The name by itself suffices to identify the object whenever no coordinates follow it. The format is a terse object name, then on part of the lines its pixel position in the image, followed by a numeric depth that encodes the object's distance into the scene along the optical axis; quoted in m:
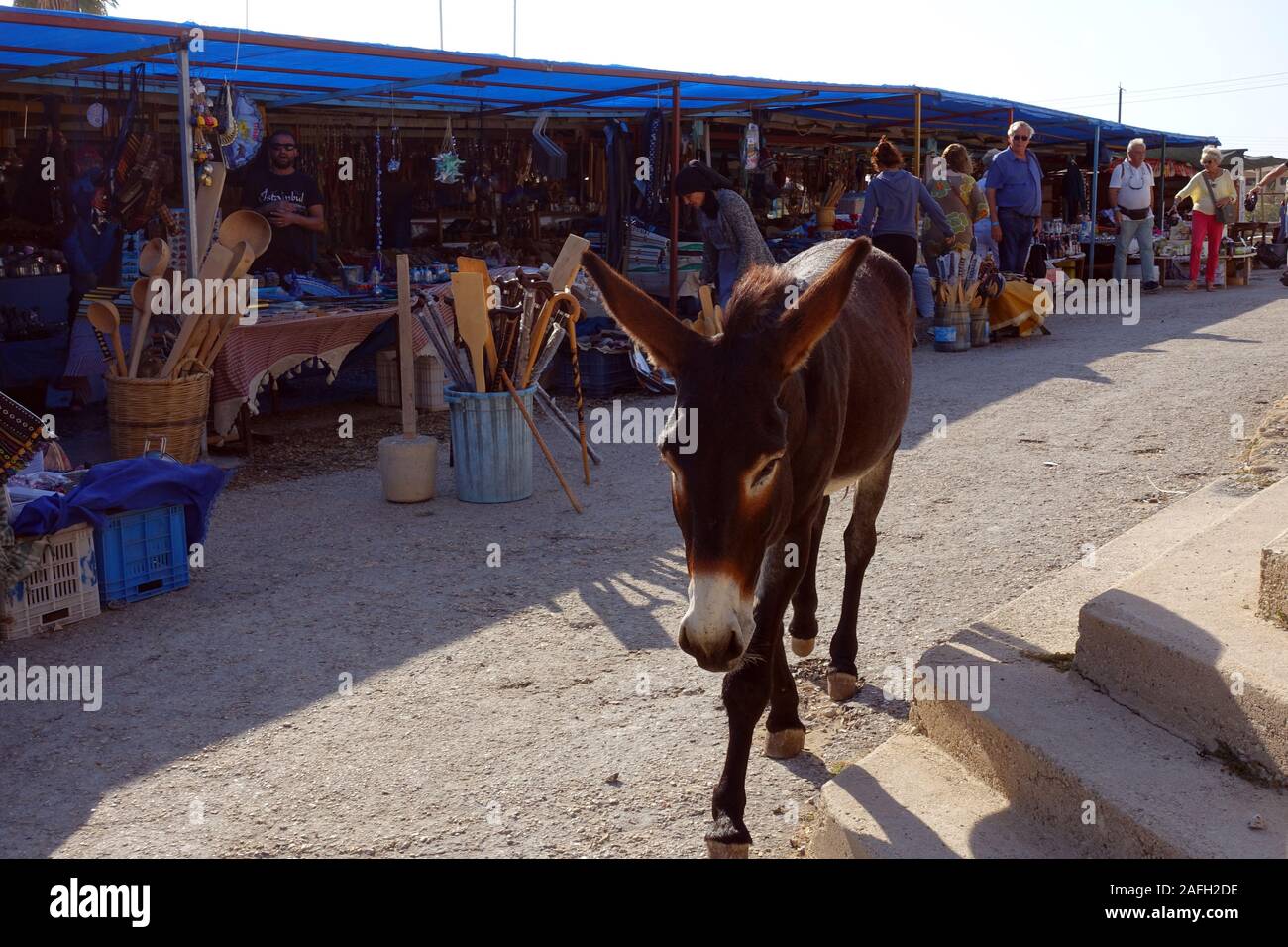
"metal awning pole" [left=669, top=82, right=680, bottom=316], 10.93
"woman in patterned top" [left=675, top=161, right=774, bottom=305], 9.61
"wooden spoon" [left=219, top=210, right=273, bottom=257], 7.84
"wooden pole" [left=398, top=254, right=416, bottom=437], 7.21
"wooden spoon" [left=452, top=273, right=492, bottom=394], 6.83
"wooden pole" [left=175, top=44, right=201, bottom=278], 7.48
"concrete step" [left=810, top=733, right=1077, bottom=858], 3.04
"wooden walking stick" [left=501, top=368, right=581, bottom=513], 7.01
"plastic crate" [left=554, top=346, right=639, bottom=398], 10.47
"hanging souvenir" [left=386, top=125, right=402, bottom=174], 12.74
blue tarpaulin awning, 8.14
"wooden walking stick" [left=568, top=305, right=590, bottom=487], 7.21
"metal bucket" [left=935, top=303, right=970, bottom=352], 12.91
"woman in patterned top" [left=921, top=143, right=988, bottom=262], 13.12
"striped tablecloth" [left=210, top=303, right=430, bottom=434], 8.20
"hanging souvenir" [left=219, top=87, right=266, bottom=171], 8.82
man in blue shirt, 13.67
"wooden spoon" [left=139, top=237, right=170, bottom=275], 7.39
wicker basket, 7.27
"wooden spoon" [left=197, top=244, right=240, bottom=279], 7.51
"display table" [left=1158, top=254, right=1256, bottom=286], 19.62
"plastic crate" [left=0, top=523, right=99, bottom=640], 4.98
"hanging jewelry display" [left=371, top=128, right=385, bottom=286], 11.08
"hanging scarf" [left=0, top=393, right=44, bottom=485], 4.89
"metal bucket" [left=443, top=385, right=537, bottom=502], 7.10
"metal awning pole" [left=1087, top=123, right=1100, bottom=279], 18.77
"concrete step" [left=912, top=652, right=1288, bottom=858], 2.77
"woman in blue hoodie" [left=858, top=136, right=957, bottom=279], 10.94
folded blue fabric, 5.01
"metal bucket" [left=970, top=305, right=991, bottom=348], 13.34
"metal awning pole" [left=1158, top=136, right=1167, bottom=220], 22.59
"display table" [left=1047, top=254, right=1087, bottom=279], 19.16
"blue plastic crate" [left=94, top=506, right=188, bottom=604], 5.37
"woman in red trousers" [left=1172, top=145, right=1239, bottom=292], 16.73
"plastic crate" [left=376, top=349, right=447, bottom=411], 9.98
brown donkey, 2.69
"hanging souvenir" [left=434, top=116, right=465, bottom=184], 12.48
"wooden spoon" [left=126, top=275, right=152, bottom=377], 7.35
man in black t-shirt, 10.45
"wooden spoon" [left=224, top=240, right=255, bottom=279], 7.50
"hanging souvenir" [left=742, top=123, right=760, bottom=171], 13.35
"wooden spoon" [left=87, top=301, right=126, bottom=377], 7.27
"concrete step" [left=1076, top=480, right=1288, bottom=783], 2.99
